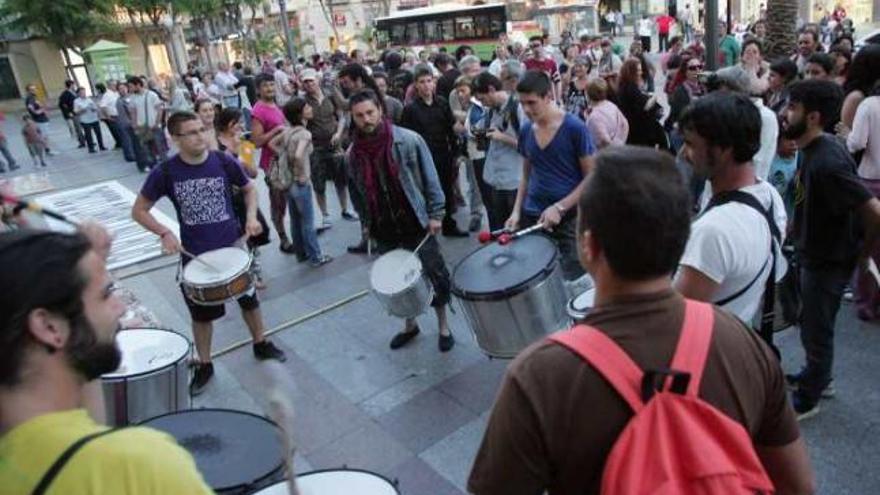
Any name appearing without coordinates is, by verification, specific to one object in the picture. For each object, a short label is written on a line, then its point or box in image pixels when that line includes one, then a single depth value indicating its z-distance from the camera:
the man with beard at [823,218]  2.97
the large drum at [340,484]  2.04
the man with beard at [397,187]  4.51
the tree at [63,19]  27.91
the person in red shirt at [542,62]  11.59
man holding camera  5.49
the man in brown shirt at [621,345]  1.28
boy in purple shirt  4.30
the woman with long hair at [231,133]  6.28
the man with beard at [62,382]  1.22
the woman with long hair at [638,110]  6.55
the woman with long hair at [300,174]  6.50
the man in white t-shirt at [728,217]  2.01
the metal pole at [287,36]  19.84
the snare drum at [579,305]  3.06
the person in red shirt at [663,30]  24.14
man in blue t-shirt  4.13
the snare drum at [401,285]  4.29
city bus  23.84
